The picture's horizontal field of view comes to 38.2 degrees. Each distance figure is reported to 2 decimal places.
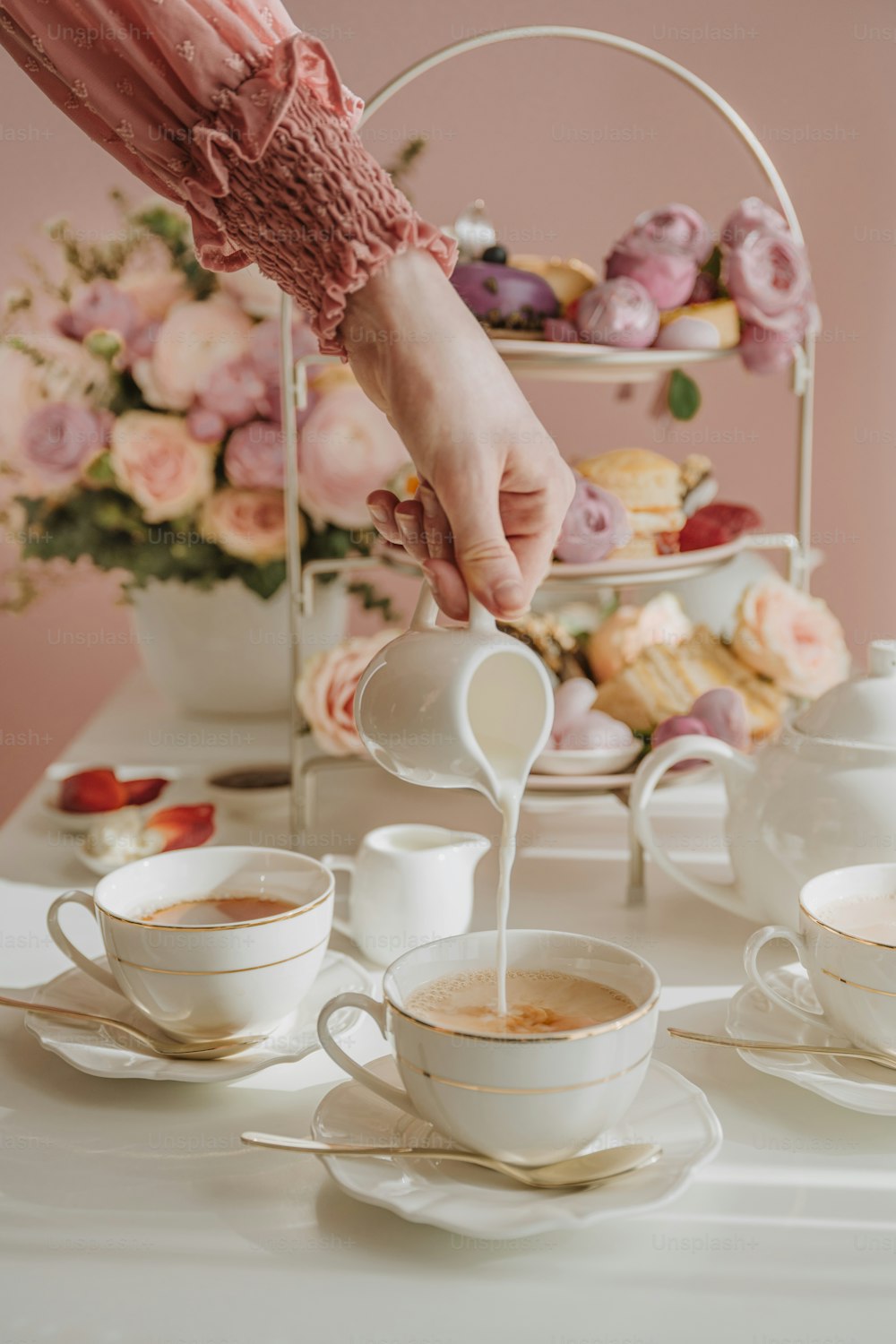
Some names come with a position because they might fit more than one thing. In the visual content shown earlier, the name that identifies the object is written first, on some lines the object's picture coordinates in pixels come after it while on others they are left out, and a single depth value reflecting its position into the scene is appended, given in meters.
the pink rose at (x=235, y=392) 1.39
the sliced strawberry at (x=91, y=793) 1.28
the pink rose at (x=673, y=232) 1.24
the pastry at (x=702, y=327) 1.18
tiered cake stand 1.14
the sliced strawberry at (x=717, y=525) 1.32
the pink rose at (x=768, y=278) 1.20
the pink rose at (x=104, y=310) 1.40
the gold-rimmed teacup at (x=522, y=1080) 0.63
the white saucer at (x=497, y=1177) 0.61
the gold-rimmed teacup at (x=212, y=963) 0.77
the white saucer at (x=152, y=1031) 0.77
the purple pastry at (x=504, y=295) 1.17
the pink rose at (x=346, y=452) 1.37
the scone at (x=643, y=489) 1.27
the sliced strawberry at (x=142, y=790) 1.33
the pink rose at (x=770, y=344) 1.23
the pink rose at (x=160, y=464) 1.38
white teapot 0.93
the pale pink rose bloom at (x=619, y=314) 1.15
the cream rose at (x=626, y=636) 1.30
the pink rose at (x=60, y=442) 1.38
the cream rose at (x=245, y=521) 1.42
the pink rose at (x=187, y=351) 1.37
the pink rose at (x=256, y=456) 1.40
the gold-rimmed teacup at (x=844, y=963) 0.72
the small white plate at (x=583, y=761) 1.15
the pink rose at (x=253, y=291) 1.40
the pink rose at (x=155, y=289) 1.44
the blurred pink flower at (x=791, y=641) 1.27
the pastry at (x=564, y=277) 1.25
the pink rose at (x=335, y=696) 1.28
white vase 1.56
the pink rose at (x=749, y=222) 1.22
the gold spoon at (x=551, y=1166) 0.64
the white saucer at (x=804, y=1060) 0.73
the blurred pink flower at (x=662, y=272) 1.20
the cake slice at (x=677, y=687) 1.25
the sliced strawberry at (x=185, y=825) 1.22
